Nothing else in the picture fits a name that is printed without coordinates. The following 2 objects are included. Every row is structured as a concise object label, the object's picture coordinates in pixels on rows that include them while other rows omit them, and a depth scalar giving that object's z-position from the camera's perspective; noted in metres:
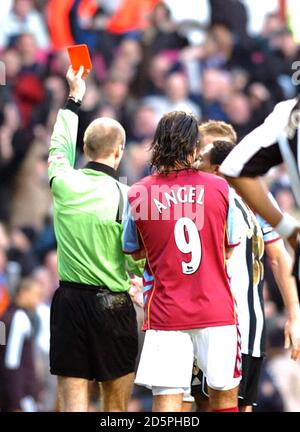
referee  15.57
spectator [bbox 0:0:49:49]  27.77
